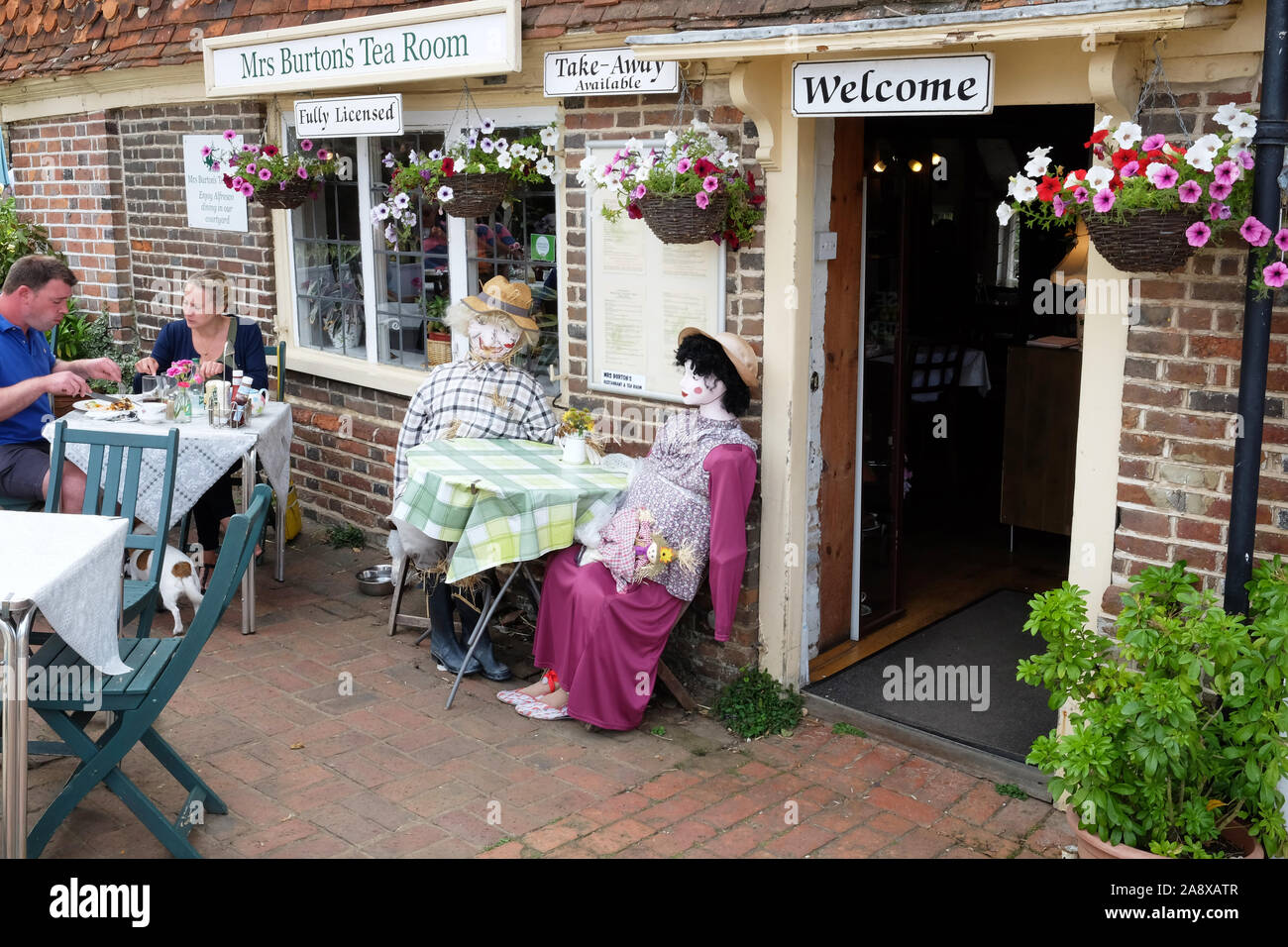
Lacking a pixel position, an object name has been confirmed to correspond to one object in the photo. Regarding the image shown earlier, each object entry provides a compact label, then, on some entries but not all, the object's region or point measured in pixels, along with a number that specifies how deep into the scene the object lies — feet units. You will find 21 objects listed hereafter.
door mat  17.71
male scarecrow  19.56
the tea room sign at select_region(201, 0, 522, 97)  19.45
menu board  18.11
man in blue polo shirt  19.58
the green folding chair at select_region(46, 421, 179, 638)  16.30
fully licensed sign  21.86
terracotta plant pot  12.02
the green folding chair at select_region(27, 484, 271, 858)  13.42
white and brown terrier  19.49
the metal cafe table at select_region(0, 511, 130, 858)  11.97
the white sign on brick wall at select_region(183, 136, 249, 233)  27.50
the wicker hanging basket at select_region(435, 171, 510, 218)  20.38
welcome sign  13.98
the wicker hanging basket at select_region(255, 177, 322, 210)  24.88
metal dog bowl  23.02
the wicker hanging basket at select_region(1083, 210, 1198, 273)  12.30
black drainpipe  11.71
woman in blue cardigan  23.17
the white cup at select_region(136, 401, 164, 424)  21.21
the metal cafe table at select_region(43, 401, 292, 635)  20.34
